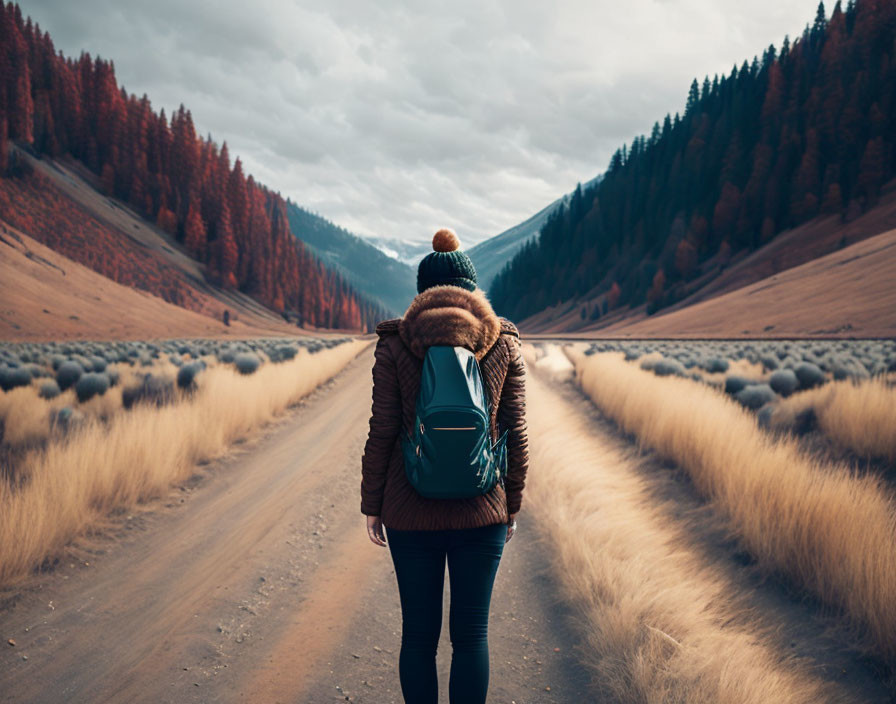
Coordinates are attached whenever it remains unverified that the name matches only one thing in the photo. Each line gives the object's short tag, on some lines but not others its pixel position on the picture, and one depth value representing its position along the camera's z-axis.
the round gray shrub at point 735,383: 12.99
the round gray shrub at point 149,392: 11.02
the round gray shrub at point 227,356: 20.17
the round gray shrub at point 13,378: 11.80
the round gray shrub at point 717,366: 18.05
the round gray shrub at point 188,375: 12.73
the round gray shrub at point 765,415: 10.03
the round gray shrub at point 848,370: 12.69
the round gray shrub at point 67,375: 12.66
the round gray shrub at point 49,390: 11.10
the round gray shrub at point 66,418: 8.48
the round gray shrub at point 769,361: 17.50
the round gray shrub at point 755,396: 11.41
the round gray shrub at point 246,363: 16.53
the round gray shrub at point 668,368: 17.80
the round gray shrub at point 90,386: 11.51
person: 2.12
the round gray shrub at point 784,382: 12.52
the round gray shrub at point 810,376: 12.77
